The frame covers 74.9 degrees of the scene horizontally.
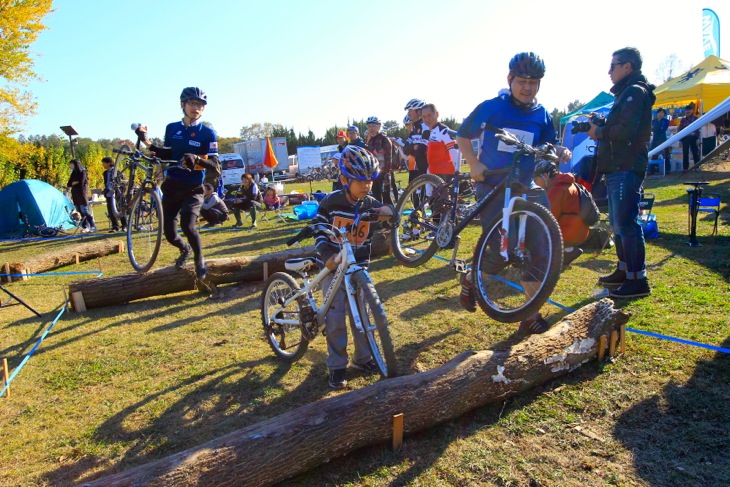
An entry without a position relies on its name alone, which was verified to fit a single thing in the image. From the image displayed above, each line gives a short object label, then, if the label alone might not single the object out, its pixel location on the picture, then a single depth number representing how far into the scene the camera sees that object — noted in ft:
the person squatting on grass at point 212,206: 22.61
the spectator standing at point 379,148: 32.50
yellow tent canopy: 55.11
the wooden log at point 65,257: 29.71
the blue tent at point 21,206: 48.75
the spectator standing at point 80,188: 48.70
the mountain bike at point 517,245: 11.35
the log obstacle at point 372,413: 8.51
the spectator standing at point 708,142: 59.06
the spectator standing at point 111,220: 49.00
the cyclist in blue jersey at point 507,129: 13.24
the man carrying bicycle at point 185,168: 19.13
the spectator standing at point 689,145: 56.20
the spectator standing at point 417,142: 29.23
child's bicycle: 11.43
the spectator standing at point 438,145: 26.27
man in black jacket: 16.12
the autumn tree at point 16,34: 73.77
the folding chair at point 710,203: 25.76
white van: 92.17
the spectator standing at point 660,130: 57.06
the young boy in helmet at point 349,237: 12.80
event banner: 67.77
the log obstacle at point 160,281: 21.81
